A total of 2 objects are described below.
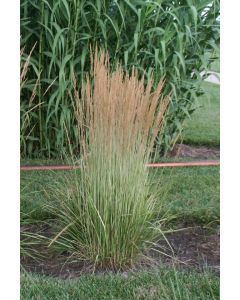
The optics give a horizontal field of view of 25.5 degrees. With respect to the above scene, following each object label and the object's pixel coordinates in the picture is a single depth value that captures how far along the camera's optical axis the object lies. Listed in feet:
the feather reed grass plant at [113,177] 7.39
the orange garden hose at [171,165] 12.34
